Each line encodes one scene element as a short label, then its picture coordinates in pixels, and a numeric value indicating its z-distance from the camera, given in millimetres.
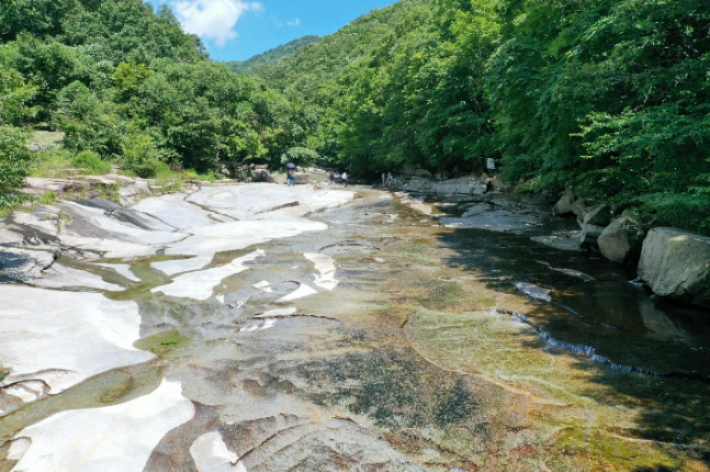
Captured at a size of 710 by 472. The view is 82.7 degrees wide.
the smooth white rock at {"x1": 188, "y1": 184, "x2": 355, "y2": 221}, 19811
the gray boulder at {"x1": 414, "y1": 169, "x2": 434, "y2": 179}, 37781
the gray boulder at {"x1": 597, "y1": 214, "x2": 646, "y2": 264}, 10445
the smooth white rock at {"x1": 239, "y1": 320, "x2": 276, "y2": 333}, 6980
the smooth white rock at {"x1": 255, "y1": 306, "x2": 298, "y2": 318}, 7516
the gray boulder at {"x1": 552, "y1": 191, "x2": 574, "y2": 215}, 17391
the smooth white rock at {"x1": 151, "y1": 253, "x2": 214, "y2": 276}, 10156
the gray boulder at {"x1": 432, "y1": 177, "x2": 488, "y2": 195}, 27219
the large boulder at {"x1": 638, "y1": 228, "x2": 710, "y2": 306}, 7410
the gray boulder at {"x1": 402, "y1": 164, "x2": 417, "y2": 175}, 40491
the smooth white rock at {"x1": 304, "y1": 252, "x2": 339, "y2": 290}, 9336
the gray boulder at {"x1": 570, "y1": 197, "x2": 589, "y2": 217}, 15819
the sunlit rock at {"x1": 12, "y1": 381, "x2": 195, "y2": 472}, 3795
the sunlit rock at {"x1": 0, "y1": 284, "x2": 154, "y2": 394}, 5320
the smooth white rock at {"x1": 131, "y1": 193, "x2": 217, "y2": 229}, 16641
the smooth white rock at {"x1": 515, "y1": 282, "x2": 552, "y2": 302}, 8383
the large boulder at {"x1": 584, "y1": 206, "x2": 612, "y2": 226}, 13051
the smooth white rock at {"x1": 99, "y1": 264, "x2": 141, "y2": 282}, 9562
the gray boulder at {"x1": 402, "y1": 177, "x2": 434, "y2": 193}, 31972
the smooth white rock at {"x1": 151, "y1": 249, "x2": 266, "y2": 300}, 8586
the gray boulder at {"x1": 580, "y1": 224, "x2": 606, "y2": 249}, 12078
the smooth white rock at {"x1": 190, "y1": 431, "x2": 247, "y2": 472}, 3832
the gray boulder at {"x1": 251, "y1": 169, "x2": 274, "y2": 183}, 36156
